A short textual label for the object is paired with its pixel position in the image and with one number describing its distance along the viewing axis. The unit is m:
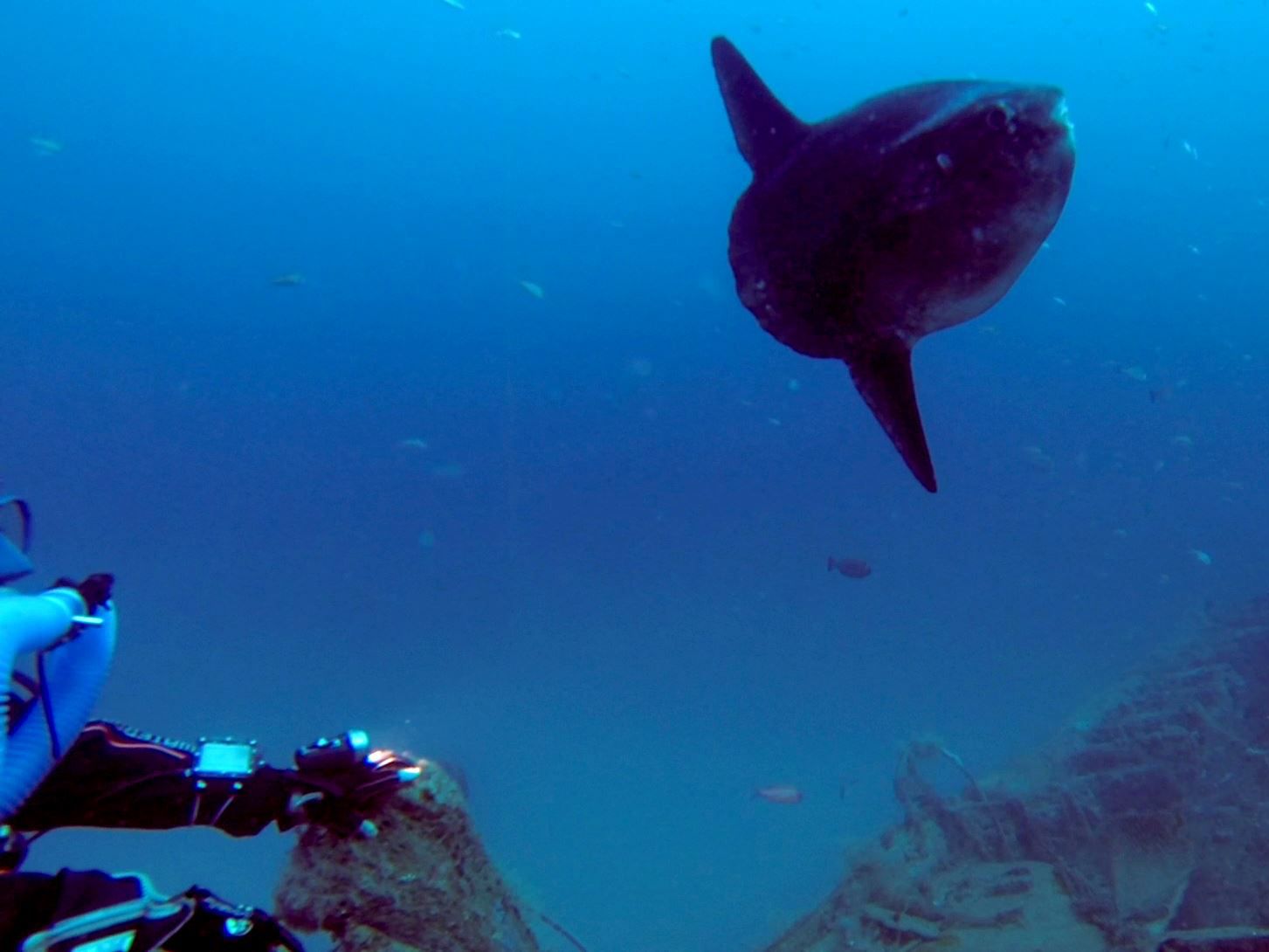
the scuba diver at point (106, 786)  1.65
